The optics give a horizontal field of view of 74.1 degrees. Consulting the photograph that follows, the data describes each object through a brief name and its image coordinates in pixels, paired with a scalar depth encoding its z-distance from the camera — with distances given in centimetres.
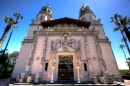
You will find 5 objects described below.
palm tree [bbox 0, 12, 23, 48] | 1790
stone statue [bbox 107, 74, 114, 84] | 1266
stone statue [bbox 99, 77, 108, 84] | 1260
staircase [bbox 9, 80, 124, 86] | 1112
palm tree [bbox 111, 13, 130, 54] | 1885
